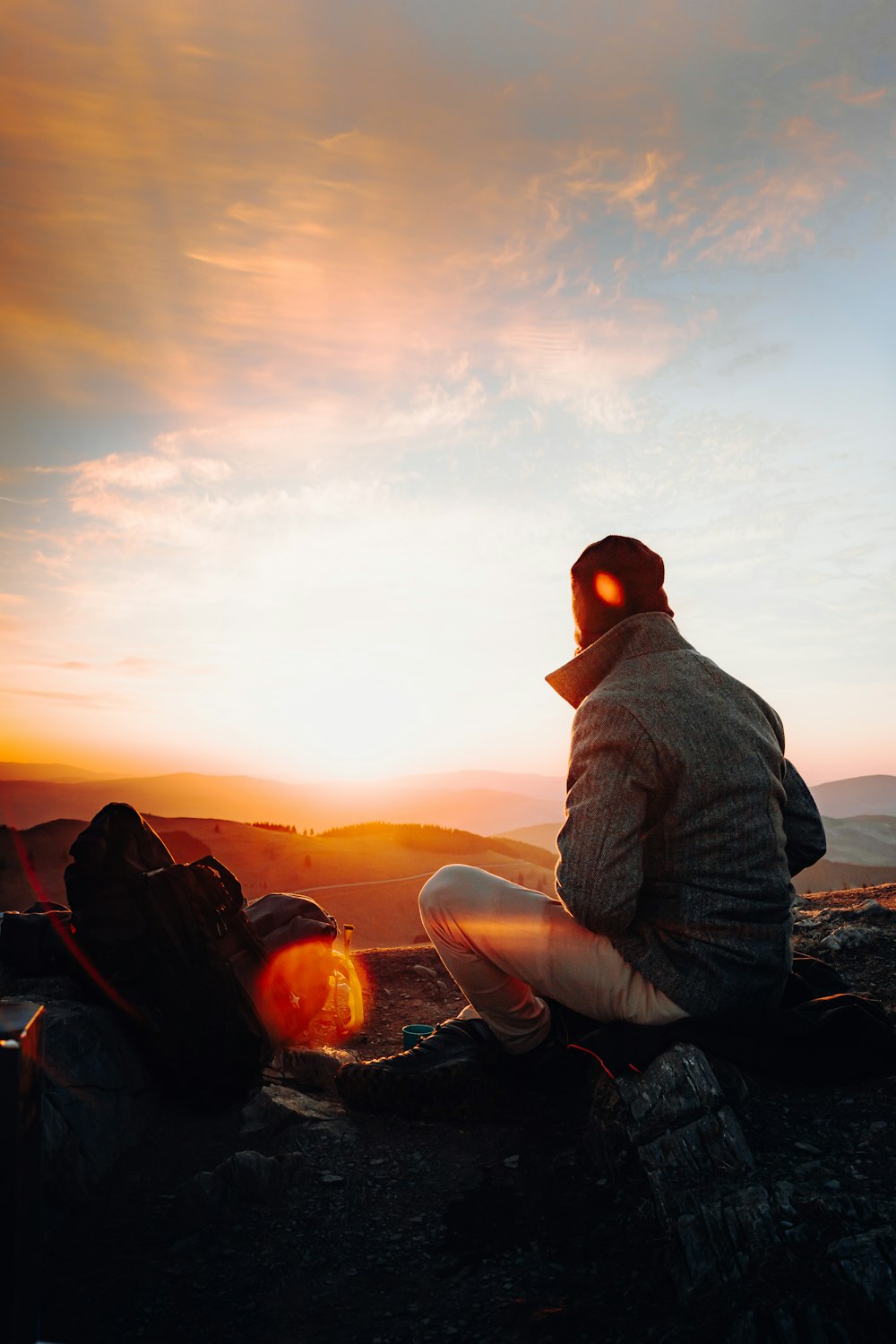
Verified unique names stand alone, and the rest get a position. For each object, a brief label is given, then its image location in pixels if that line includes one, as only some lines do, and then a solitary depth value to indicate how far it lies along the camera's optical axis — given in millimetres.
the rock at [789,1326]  2072
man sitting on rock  2947
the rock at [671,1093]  2898
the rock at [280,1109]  3691
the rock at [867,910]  5711
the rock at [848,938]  5129
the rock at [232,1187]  3049
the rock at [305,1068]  4324
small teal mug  4508
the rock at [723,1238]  2379
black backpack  3760
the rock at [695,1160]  2689
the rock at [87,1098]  3164
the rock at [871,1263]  2127
